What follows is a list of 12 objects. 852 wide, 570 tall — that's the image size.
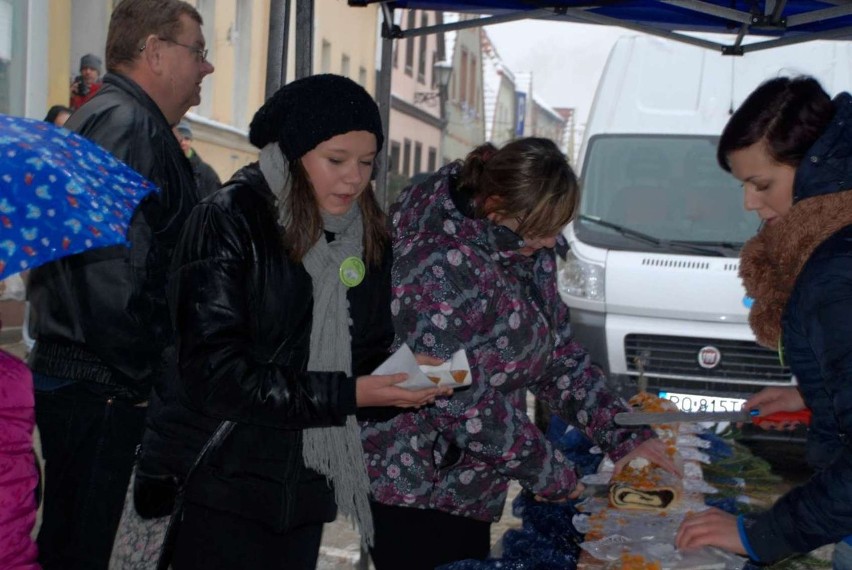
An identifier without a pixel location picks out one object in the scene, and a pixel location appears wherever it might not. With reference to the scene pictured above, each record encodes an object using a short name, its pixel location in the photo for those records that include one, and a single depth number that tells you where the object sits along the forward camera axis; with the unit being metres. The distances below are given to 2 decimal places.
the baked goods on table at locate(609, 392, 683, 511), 3.02
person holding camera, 7.11
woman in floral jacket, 2.62
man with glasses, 2.87
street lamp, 21.78
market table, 2.73
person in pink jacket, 1.89
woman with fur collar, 1.85
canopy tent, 4.34
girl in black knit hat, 2.28
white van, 6.75
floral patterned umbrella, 1.83
